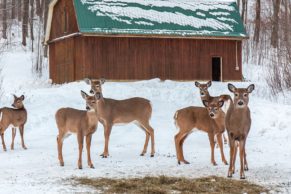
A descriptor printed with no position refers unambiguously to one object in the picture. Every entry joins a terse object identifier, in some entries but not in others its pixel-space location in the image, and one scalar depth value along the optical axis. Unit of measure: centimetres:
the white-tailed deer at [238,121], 1120
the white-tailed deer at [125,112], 1485
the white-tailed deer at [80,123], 1244
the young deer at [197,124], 1302
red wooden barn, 3347
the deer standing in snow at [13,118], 1571
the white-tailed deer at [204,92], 1603
